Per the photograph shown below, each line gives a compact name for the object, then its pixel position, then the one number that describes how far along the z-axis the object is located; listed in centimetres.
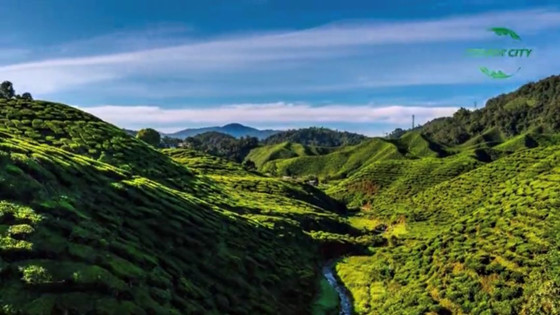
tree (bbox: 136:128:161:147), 19250
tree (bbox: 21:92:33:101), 18848
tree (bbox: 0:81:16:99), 17825
